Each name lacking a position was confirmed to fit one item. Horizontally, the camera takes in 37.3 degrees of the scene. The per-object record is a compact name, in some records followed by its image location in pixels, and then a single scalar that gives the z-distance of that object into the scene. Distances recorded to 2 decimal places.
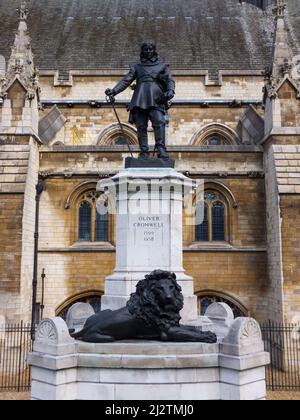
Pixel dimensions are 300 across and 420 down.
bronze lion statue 6.44
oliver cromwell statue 8.44
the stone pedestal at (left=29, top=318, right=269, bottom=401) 5.96
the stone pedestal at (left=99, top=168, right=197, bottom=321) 7.88
